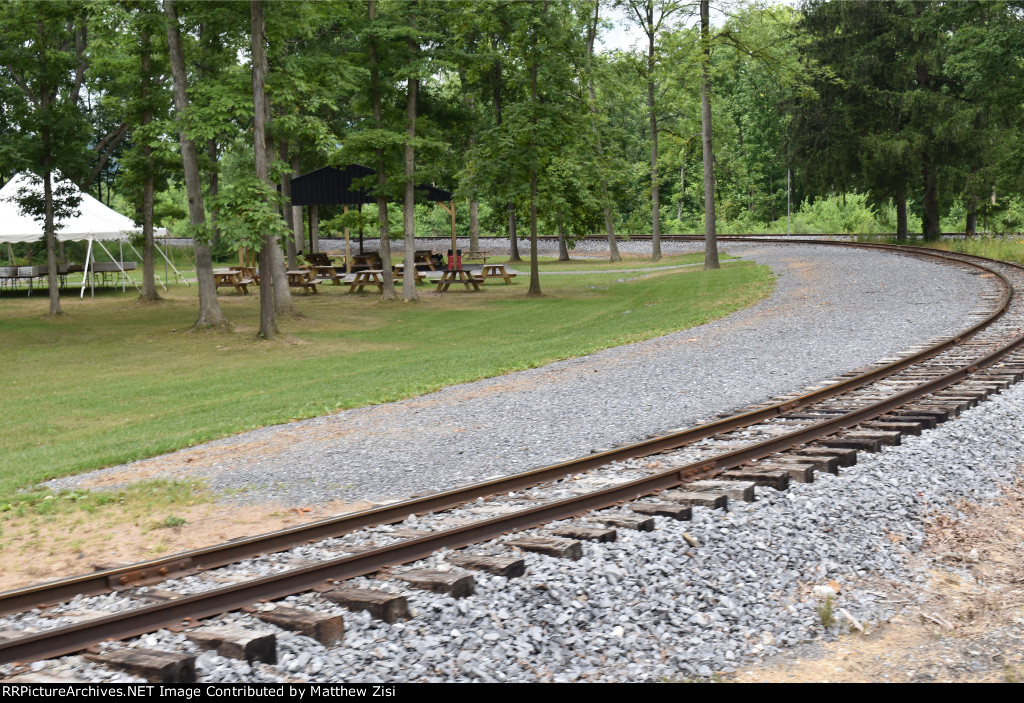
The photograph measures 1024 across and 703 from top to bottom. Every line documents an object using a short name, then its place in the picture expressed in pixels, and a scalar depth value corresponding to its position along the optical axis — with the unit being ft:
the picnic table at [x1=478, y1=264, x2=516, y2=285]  112.08
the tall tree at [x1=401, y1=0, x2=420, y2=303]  88.84
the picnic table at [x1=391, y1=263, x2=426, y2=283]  119.22
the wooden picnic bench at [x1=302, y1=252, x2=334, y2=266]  127.65
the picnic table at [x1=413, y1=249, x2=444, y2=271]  129.12
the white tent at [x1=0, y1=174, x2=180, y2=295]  107.96
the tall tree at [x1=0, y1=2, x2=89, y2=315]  81.15
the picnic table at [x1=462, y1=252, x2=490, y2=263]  166.40
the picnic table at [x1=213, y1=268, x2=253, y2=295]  110.83
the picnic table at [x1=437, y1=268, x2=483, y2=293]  106.73
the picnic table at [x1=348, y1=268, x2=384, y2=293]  106.22
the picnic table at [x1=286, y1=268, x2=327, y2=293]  107.34
